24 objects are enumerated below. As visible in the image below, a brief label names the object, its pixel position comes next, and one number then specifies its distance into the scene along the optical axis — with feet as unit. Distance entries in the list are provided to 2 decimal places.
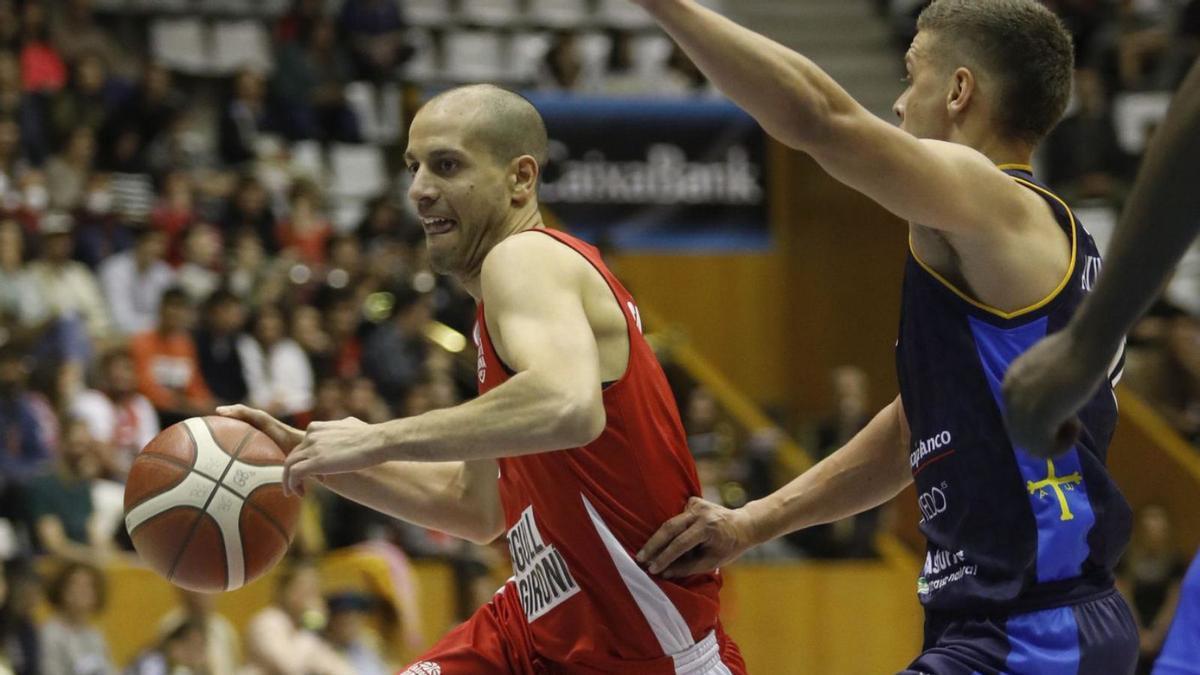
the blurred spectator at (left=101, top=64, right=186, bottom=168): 44.78
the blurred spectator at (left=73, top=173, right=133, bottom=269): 41.32
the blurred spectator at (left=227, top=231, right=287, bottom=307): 41.57
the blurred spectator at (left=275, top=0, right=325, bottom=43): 51.93
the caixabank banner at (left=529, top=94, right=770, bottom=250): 52.95
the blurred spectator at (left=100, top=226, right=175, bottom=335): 40.70
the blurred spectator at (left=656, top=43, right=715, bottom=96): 54.49
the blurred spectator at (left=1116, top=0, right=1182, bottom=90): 52.36
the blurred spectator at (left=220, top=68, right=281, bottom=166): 47.50
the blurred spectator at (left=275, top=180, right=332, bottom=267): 44.14
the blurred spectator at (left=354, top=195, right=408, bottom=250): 45.91
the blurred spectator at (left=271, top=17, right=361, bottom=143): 49.83
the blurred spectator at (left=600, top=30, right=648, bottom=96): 54.03
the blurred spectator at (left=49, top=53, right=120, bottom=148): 44.50
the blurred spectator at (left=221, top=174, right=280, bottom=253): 43.73
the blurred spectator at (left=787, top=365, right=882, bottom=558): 40.29
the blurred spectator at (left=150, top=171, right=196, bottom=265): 42.16
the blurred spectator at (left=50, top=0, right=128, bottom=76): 47.91
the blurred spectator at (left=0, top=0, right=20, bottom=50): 46.03
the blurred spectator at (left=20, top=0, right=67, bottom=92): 45.98
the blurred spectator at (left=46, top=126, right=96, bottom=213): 42.86
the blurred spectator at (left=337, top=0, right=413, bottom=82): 52.29
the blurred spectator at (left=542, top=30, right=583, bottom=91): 52.85
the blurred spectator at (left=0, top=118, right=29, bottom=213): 41.14
